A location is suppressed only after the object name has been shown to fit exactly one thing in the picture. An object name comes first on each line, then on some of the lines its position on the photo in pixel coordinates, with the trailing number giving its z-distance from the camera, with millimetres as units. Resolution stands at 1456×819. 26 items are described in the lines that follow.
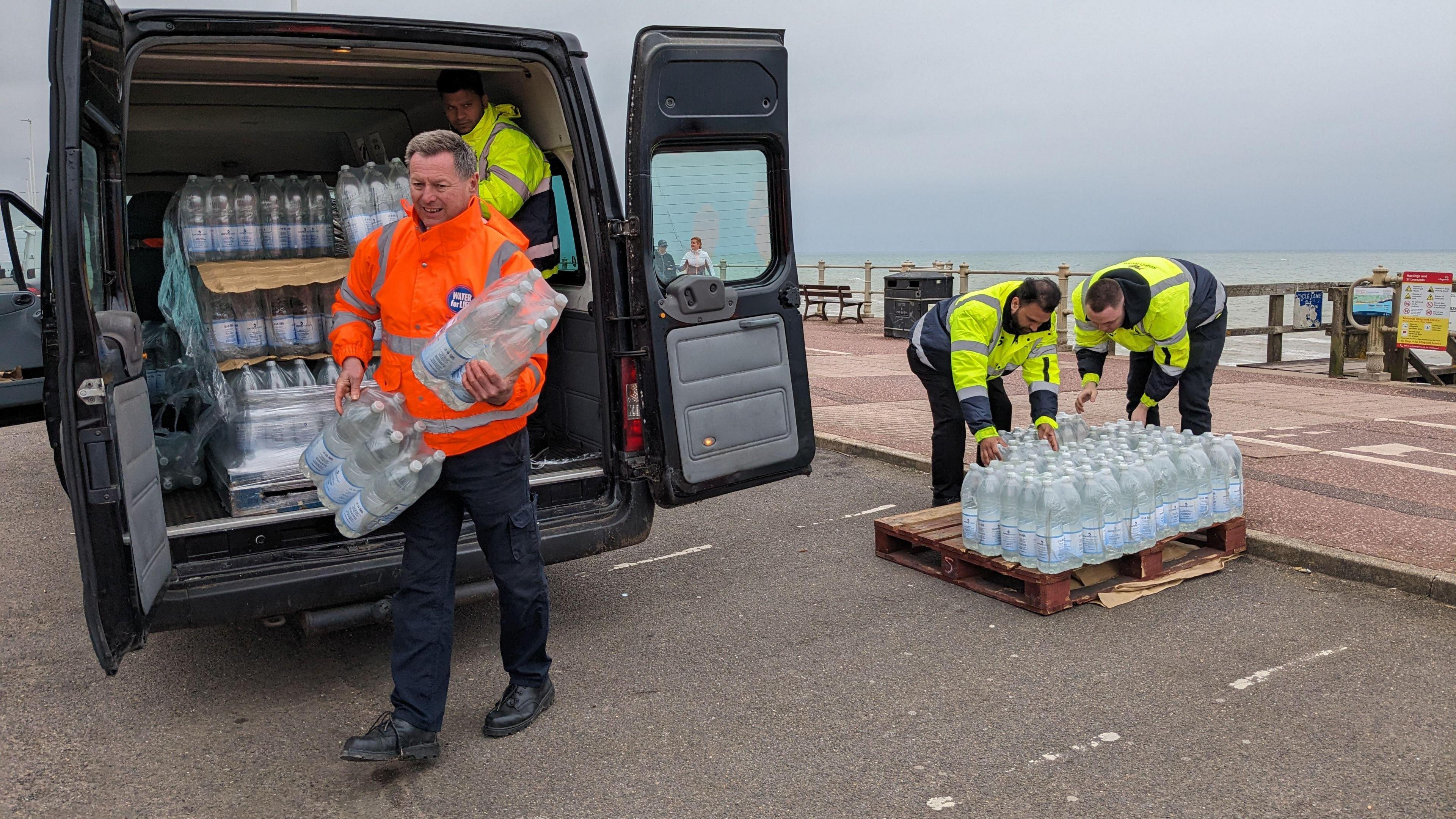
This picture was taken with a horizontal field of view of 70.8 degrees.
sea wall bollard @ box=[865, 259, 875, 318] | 21297
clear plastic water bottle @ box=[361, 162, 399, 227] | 4754
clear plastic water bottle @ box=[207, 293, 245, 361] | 4621
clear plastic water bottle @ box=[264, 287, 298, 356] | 4766
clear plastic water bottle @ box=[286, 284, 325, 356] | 4809
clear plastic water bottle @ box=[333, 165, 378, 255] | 4734
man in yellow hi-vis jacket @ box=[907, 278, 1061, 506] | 5176
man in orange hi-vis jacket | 3135
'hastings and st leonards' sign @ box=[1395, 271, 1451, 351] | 11258
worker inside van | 4621
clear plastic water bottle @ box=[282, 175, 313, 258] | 4863
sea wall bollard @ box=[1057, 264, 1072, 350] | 15428
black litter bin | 17203
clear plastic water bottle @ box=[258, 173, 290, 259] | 4766
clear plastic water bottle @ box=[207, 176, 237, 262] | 4605
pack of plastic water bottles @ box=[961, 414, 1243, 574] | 4395
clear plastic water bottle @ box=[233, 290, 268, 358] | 4684
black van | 2936
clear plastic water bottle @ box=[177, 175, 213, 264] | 4527
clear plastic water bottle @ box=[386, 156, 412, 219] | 4793
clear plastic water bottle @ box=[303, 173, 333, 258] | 4910
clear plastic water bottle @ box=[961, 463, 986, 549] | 4648
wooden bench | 20906
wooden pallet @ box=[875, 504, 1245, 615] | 4434
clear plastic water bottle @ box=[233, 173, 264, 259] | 4668
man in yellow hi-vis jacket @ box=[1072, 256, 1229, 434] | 5406
